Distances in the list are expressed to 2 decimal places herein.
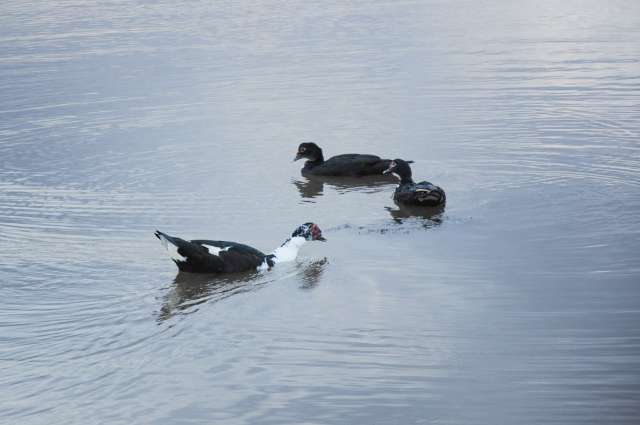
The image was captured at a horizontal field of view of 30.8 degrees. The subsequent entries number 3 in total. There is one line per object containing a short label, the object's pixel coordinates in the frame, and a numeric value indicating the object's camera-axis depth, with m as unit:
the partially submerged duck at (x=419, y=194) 14.48
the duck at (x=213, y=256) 11.95
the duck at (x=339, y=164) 16.86
